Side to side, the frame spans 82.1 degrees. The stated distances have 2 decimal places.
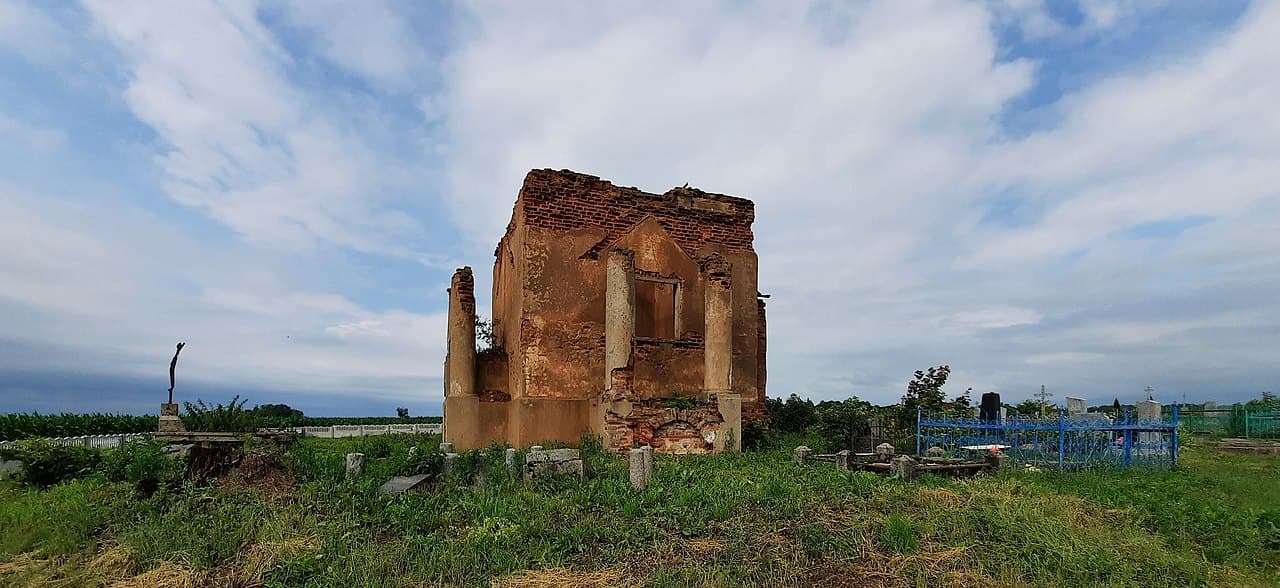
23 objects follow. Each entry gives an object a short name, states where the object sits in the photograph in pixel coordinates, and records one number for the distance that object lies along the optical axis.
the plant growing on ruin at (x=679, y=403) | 14.05
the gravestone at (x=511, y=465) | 9.88
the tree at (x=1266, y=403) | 23.67
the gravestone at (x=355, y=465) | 9.44
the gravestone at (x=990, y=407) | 17.38
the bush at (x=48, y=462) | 10.84
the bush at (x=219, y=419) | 15.94
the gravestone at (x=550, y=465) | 9.57
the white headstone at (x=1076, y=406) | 17.08
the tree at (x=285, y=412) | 31.28
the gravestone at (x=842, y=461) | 10.69
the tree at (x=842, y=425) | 16.17
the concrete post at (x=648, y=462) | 9.32
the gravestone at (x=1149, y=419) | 13.38
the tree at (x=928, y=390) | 18.69
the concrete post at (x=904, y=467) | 9.73
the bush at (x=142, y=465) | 9.00
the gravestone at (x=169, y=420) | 18.16
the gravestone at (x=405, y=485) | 8.73
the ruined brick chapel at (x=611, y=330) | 14.18
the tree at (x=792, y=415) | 18.01
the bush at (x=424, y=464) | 10.01
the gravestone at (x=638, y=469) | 9.07
